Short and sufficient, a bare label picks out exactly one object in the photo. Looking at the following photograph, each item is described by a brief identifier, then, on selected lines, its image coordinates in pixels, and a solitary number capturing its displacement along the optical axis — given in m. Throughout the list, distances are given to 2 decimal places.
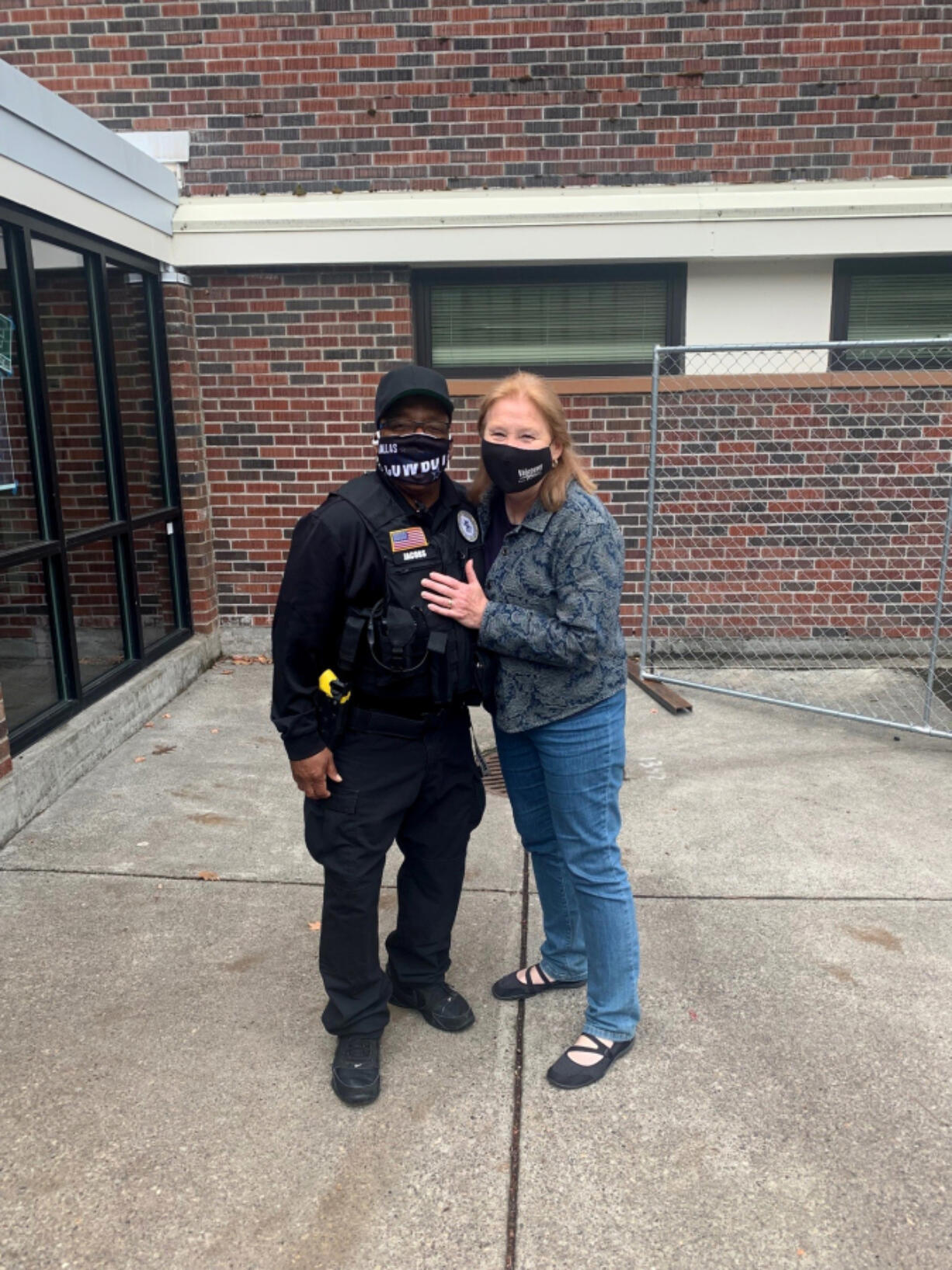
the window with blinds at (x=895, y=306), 6.21
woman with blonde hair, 2.37
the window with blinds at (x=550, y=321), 6.28
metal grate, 4.71
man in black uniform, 2.35
